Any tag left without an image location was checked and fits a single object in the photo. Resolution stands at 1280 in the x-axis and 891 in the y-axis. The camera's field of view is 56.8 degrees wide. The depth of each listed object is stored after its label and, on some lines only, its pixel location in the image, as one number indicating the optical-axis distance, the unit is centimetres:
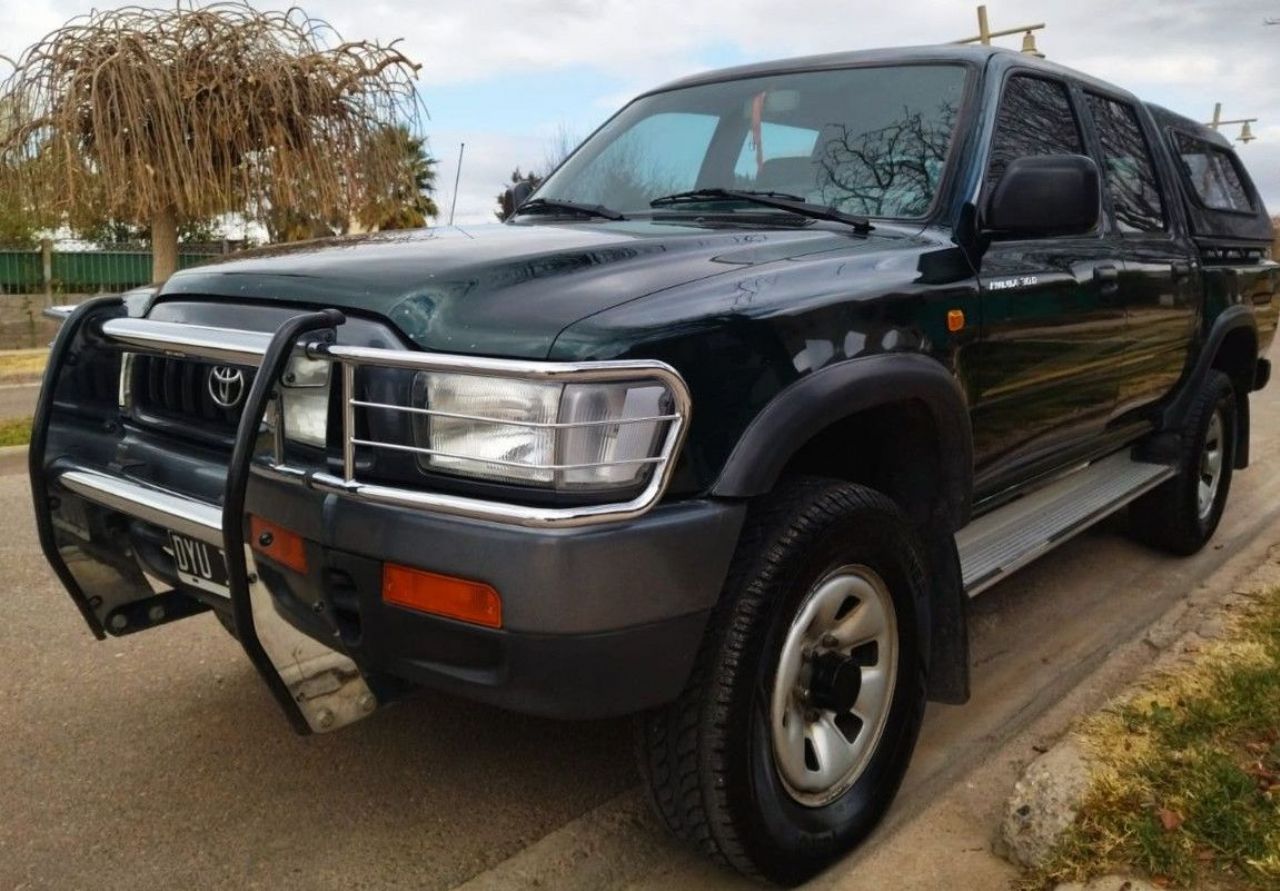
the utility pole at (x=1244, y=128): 4034
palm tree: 1019
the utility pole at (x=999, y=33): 1970
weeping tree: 902
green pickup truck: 214
